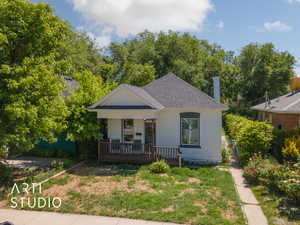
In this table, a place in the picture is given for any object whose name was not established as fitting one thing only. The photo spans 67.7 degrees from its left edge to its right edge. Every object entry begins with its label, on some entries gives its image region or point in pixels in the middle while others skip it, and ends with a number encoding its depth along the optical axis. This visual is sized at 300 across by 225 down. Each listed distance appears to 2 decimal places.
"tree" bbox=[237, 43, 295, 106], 35.72
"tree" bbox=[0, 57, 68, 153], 7.45
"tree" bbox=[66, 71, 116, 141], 12.40
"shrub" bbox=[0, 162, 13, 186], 9.44
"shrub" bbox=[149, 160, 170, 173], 11.06
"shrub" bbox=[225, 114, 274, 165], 11.84
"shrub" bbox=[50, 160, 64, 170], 11.45
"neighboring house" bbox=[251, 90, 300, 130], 13.88
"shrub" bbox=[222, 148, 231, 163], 13.23
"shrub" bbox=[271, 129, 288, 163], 12.57
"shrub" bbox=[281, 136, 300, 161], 10.64
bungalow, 12.67
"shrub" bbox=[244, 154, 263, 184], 9.49
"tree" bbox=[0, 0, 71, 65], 7.70
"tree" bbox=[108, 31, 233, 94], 32.66
